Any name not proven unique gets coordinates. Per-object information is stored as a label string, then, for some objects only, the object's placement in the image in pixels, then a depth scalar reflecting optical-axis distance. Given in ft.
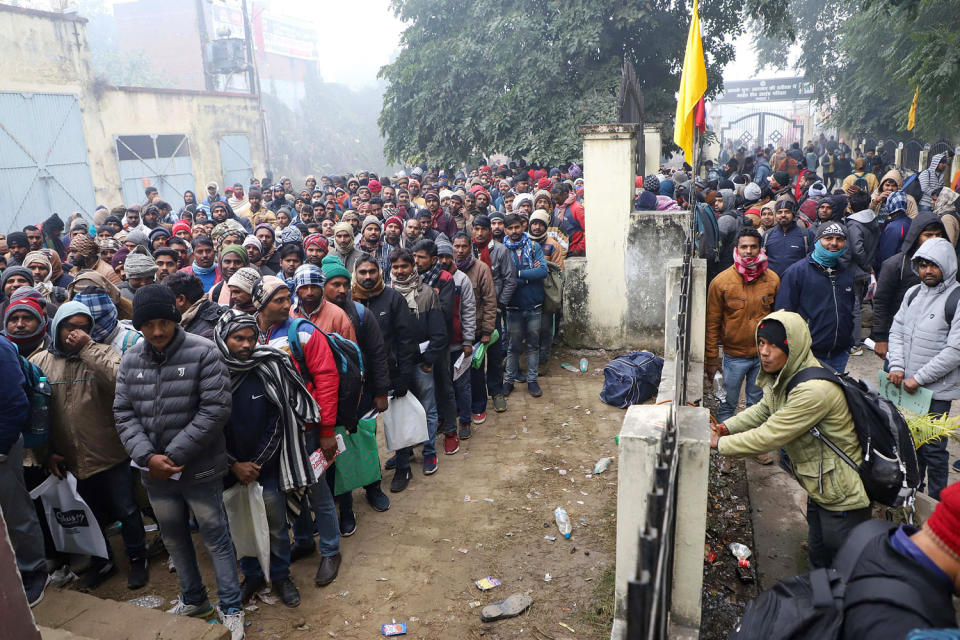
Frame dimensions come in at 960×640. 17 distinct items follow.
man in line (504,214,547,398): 22.70
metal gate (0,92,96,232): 55.62
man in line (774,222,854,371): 16.67
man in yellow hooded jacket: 10.29
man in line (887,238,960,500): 14.03
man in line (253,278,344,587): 13.33
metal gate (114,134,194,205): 67.00
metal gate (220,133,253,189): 81.35
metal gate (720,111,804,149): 152.15
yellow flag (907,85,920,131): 46.39
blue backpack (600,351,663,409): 22.22
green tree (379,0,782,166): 50.11
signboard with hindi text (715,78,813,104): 155.94
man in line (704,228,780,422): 17.37
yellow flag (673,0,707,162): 22.43
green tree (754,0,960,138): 32.24
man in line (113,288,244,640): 11.28
